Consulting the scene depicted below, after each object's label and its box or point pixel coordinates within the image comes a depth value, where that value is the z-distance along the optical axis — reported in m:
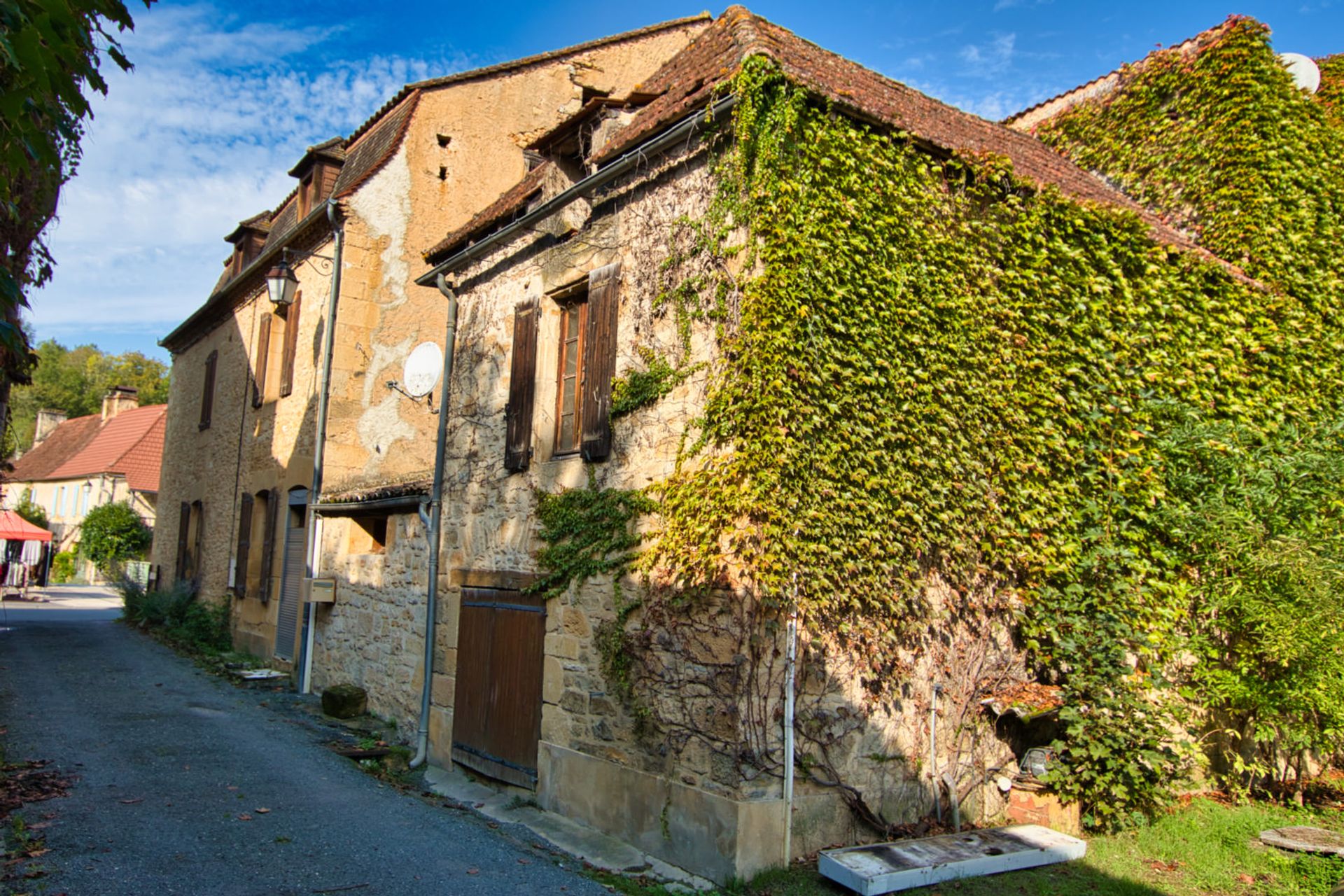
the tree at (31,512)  31.48
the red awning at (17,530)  20.12
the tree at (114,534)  28.30
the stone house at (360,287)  12.59
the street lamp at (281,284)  12.35
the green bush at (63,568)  32.50
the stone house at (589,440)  5.85
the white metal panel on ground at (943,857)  5.05
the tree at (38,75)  2.61
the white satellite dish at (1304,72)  9.95
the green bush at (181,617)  14.95
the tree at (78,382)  51.22
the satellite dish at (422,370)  9.59
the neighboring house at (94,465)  31.12
